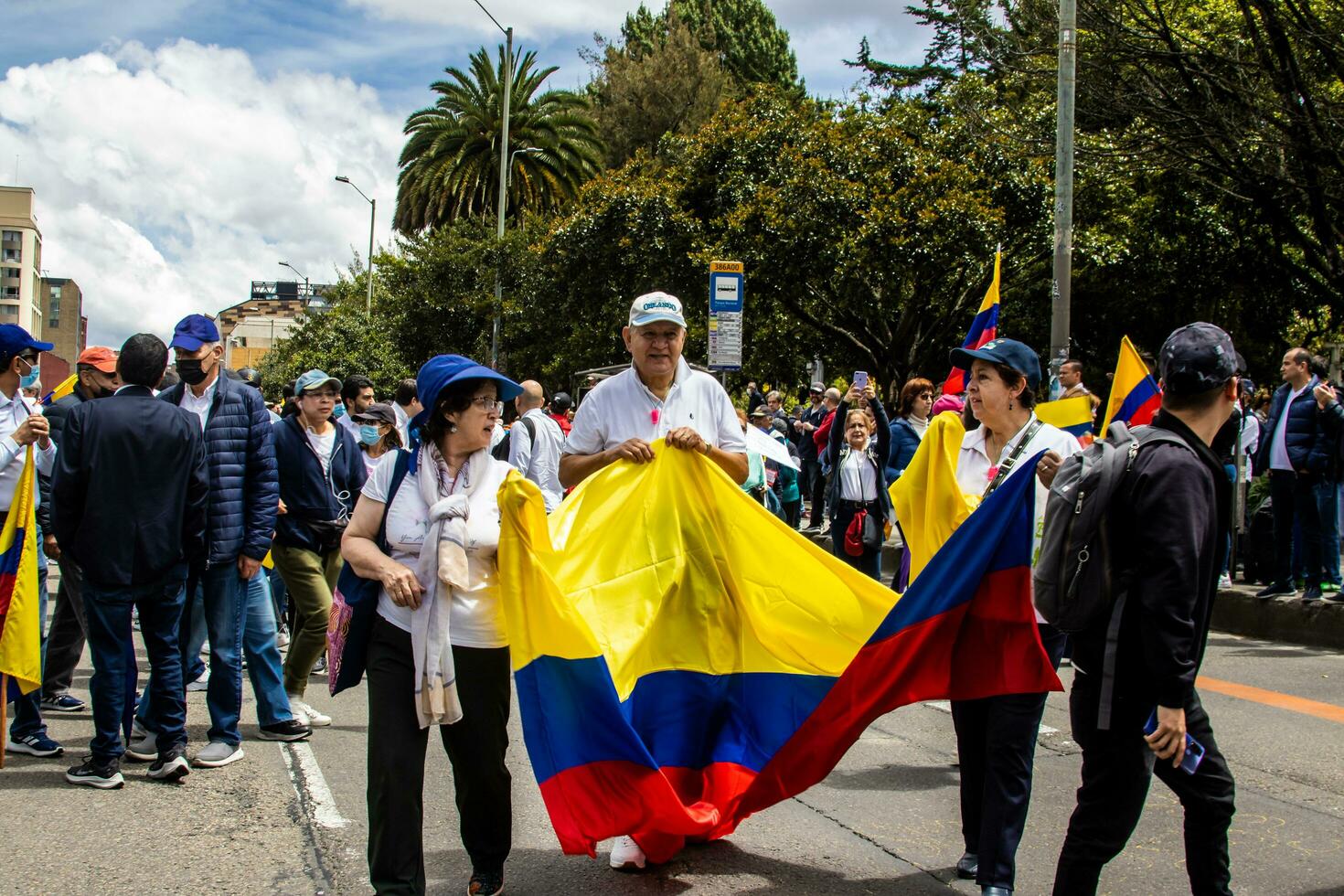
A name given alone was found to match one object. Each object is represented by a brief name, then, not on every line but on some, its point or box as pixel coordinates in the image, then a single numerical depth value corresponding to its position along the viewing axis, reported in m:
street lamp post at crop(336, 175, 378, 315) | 48.68
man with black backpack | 3.26
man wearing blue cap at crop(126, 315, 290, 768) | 6.12
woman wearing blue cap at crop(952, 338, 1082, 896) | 4.19
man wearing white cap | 4.97
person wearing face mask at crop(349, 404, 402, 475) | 8.90
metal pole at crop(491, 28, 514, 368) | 33.50
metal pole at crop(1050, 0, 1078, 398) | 13.76
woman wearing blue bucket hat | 3.92
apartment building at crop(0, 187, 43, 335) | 152.62
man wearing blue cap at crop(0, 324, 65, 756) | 6.32
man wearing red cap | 6.92
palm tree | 38.59
